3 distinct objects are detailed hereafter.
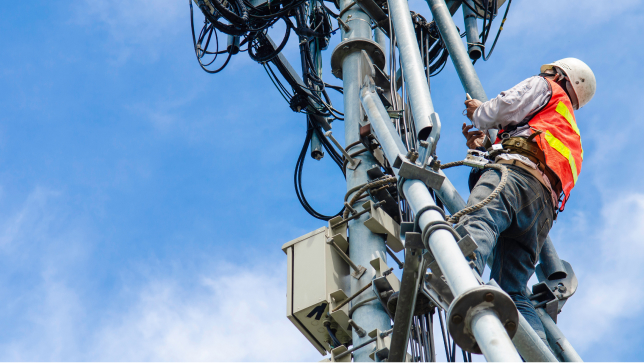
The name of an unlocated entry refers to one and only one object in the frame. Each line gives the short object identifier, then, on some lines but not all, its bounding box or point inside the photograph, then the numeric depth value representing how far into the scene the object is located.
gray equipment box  9.34
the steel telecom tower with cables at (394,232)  5.42
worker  8.38
